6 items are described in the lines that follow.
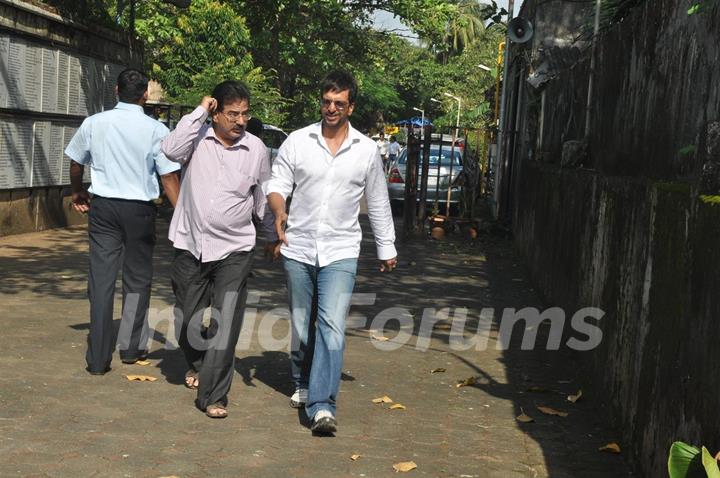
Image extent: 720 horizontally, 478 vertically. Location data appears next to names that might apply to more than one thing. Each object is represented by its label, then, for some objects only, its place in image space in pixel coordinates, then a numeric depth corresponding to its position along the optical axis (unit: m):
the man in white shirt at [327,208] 6.59
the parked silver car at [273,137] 28.06
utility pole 21.81
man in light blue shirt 7.73
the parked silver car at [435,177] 22.75
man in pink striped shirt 6.91
